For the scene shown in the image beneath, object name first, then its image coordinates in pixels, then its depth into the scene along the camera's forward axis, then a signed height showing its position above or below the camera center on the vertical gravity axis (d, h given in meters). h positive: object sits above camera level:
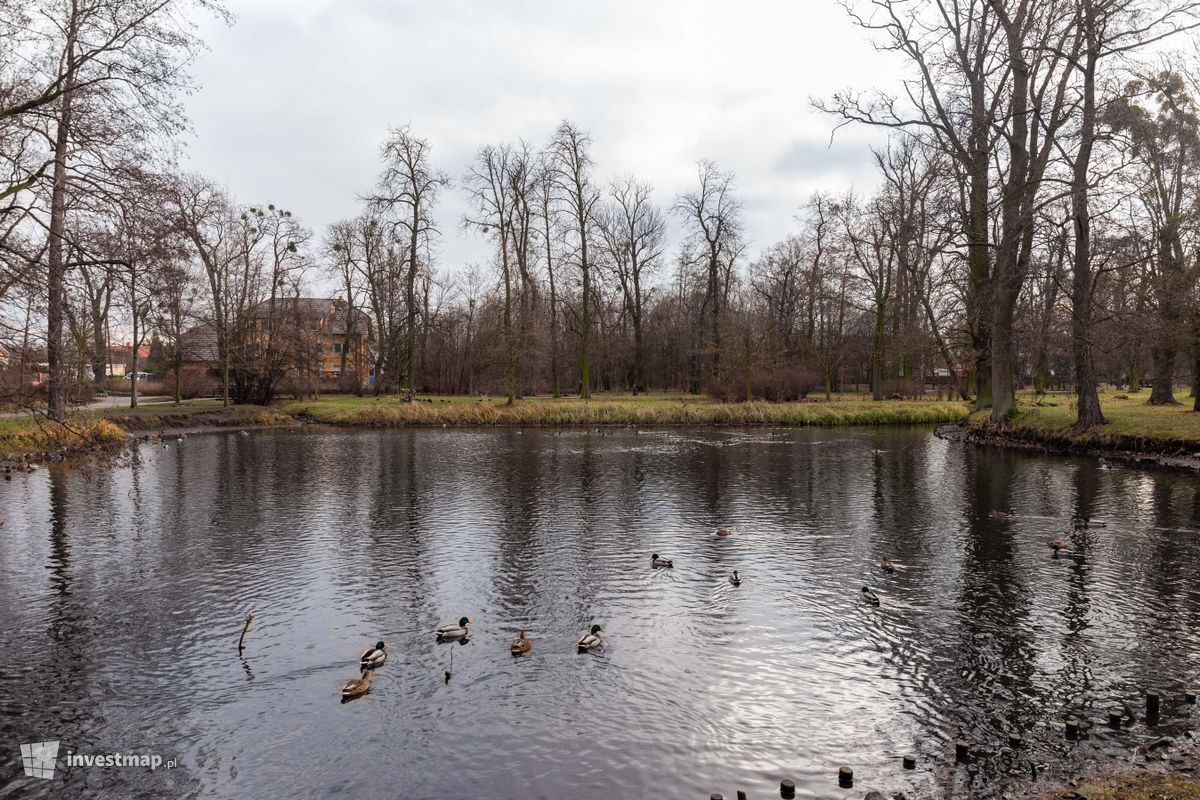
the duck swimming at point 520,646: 8.90 -3.29
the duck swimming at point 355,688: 7.76 -3.33
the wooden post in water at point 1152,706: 6.90 -3.20
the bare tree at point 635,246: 58.12 +12.28
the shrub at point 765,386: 46.31 +0.22
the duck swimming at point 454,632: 9.27 -3.21
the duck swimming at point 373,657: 8.39 -3.24
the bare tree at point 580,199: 46.94 +13.22
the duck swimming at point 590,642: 8.95 -3.26
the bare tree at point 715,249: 54.16 +11.25
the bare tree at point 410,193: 43.34 +12.91
